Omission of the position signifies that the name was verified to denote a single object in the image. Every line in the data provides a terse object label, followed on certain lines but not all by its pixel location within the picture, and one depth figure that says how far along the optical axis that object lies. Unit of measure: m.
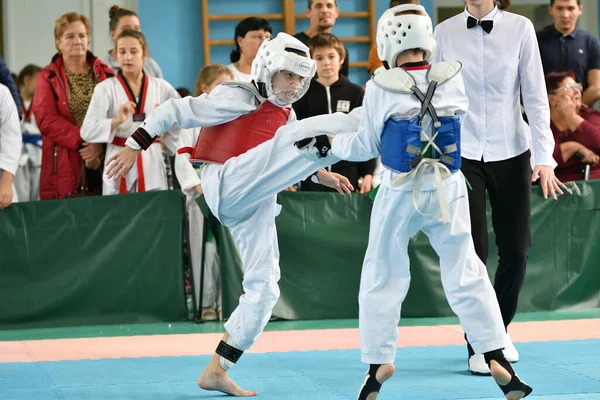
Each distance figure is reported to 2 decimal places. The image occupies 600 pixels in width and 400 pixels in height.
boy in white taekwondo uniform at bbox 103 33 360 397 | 7.30
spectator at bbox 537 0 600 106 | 13.93
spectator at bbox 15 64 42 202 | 14.90
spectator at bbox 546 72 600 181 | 12.93
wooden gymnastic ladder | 19.20
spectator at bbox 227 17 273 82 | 12.91
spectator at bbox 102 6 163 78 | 13.42
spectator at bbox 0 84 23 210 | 11.17
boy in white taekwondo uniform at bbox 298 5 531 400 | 6.35
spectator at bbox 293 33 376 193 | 12.19
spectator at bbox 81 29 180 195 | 11.80
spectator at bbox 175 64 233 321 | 12.07
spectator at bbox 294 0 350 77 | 13.75
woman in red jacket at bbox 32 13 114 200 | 12.22
